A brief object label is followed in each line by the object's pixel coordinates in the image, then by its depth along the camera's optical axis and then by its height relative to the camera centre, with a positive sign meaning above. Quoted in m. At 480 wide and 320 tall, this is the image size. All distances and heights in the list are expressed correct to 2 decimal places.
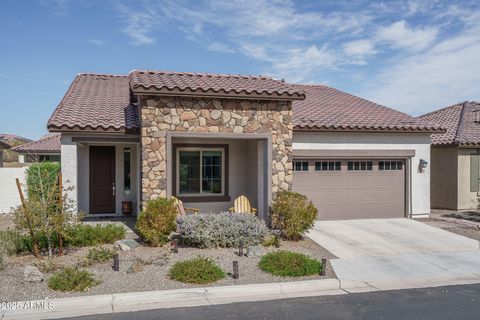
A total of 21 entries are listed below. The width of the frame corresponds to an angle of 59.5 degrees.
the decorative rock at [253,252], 9.33 -2.13
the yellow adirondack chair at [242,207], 12.39 -1.48
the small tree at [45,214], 8.71 -1.18
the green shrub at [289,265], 8.00 -2.12
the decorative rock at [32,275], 7.31 -2.05
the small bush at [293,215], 10.83 -1.52
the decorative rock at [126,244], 9.66 -2.03
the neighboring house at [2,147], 23.40 +0.62
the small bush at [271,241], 10.18 -2.06
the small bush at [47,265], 7.94 -2.08
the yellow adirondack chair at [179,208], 11.14 -1.38
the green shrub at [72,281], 6.96 -2.08
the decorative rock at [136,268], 7.98 -2.11
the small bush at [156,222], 9.88 -1.55
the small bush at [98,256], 8.56 -2.03
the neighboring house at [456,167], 16.62 -0.44
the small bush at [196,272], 7.46 -2.08
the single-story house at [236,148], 11.16 +0.28
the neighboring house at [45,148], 25.92 +0.60
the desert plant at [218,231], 9.91 -1.76
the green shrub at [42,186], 8.97 -0.63
